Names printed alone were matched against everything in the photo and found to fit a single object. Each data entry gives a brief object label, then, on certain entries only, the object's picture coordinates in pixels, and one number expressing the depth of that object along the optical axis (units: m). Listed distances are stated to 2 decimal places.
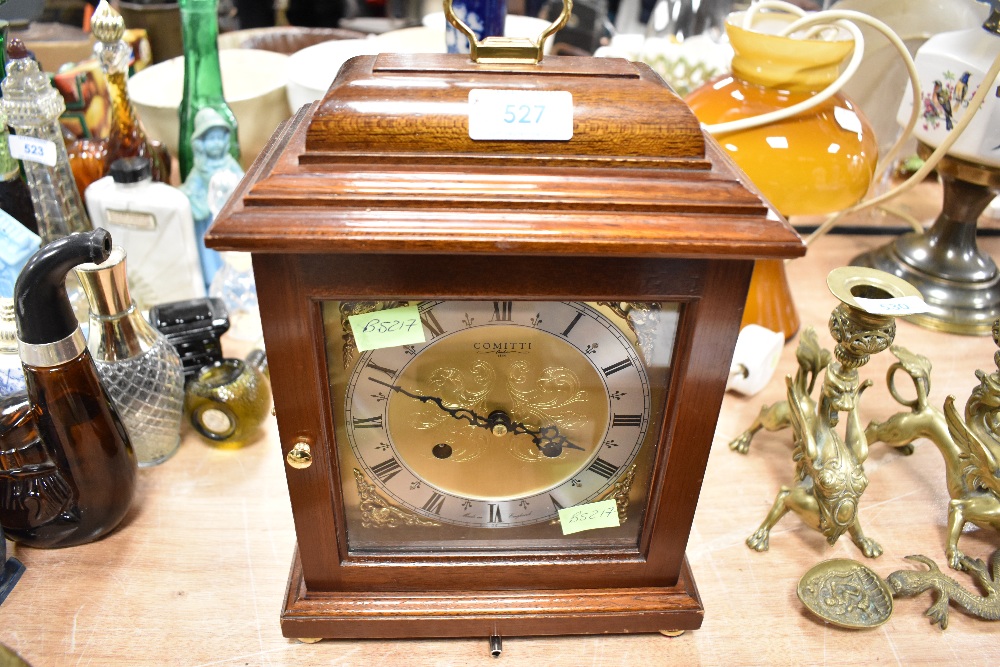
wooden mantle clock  0.53
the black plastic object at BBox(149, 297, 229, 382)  1.00
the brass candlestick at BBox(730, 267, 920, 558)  0.73
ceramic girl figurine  1.13
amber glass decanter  1.10
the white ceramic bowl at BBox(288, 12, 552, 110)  1.33
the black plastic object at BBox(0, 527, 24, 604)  0.78
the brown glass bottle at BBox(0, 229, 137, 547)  0.68
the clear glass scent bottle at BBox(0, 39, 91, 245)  0.93
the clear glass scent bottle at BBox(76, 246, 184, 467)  0.81
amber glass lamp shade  0.94
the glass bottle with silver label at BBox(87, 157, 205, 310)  1.06
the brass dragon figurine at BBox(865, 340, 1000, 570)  0.81
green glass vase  1.15
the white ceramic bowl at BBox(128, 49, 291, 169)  1.34
